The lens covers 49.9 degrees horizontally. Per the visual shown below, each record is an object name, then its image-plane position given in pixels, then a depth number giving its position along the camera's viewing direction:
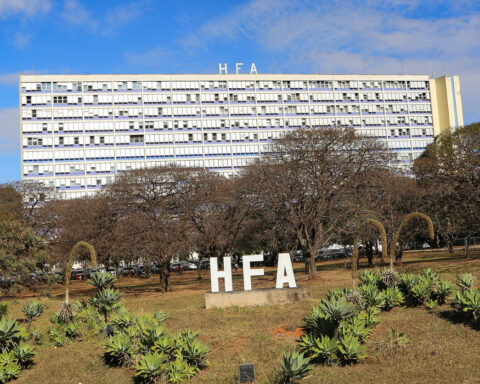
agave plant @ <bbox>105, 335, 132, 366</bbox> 15.45
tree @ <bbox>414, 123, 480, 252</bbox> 34.22
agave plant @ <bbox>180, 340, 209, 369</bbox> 14.51
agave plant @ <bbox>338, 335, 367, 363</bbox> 13.87
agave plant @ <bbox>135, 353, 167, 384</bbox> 13.67
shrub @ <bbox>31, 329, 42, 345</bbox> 18.52
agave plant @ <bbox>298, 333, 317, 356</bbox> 14.29
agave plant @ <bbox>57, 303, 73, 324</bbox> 19.44
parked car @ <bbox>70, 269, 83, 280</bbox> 72.84
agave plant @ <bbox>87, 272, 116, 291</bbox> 21.56
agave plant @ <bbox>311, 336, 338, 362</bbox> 13.93
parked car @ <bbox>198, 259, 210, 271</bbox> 78.18
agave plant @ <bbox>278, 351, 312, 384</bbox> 11.99
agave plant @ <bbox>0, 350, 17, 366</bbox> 15.57
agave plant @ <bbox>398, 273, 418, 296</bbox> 19.70
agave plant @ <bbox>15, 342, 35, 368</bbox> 16.14
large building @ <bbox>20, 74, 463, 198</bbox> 96.94
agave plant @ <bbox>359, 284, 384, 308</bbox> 18.53
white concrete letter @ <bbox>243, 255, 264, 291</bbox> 23.44
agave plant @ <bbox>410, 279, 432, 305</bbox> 19.02
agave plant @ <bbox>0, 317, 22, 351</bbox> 16.33
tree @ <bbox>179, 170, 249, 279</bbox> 42.91
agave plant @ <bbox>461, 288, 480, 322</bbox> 15.94
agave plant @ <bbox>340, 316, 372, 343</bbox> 14.98
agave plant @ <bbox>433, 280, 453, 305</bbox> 18.92
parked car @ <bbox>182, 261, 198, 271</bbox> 78.75
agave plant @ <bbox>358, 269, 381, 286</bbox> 21.02
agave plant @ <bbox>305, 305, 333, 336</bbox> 15.21
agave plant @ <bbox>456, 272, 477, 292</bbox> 18.47
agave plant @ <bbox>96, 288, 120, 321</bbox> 20.55
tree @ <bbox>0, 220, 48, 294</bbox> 25.00
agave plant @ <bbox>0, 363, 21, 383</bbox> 15.19
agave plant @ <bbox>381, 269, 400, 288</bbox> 20.00
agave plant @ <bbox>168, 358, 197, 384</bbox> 13.76
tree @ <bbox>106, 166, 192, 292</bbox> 37.69
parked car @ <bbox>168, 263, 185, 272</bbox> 74.06
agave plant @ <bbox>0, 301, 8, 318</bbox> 23.39
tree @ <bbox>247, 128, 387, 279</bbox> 37.28
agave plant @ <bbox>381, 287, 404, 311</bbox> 18.98
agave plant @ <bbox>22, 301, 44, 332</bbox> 19.47
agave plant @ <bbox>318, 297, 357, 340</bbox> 14.74
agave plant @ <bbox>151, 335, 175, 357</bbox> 14.52
